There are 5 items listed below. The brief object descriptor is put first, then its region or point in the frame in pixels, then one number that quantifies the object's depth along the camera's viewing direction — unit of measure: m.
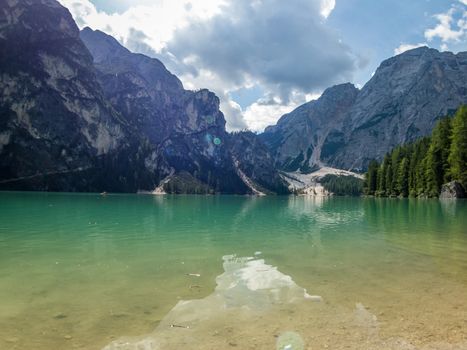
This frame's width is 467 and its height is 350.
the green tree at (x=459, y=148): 101.88
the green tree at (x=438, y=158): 115.94
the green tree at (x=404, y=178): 145.75
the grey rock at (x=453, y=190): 106.75
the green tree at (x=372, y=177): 183.00
